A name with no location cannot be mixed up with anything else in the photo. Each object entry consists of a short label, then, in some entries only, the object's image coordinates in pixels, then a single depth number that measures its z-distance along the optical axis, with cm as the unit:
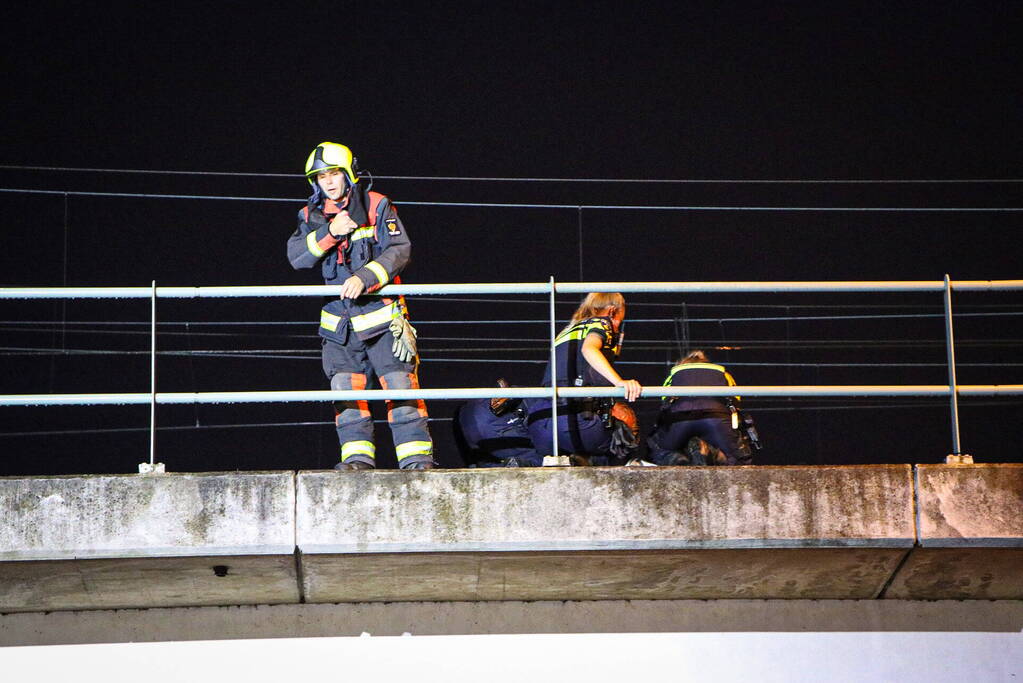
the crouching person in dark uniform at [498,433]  1425
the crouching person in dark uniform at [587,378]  1362
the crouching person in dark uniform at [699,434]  1495
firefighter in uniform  1312
